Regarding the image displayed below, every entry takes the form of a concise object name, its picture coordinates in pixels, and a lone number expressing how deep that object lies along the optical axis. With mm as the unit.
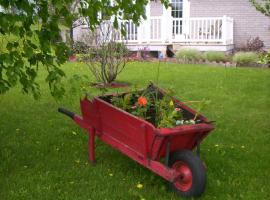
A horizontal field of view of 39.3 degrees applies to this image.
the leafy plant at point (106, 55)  8701
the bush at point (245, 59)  12099
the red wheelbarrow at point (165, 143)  3414
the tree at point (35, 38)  3128
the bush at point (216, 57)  12730
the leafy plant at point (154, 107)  3696
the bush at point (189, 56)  12754
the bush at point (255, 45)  14985
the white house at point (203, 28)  14411
